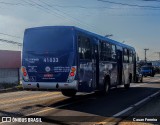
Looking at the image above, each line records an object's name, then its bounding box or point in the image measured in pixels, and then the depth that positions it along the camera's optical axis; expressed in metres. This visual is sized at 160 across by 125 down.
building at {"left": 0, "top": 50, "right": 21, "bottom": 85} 48.16
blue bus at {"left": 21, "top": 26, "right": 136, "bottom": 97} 14.98
